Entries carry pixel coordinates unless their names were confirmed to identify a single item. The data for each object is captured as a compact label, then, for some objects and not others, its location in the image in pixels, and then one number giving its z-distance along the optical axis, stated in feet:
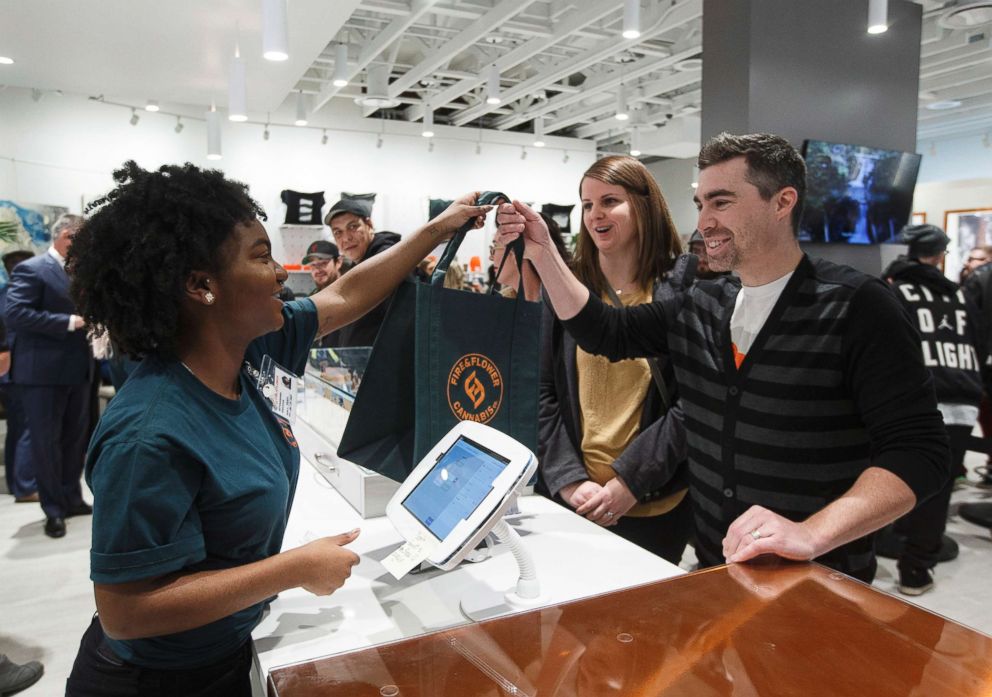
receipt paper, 3.62
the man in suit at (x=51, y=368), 13.53
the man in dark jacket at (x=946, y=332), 12.61
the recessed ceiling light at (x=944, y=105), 32.17
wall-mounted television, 15.81
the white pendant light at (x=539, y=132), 35.99
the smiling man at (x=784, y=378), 3.95
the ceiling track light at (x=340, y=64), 22.65
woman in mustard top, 5.78
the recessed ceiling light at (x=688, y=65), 27.74
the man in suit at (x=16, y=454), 15.90
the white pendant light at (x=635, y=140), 32.27
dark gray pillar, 14.78
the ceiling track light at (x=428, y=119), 30.50
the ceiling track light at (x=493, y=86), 24.71
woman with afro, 3.03
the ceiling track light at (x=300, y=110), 28.43
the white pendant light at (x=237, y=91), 17.06
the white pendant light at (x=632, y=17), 15.96
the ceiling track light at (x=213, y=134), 21.75
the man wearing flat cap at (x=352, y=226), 12.64
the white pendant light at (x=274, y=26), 12.37
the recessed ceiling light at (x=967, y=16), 17.87
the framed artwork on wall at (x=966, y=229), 31.48
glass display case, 5.61
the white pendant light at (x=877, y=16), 13.88
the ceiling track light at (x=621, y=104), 27.79
